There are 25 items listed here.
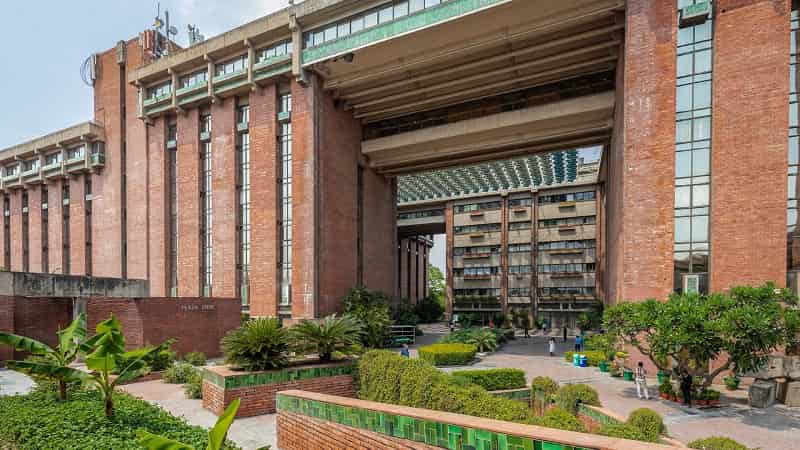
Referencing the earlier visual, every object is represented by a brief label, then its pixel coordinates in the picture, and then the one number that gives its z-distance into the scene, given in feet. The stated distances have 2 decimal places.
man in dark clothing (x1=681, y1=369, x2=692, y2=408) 51.55
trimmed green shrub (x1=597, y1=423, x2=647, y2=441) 24.39
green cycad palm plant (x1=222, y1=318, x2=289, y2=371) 45.01
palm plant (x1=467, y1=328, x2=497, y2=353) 97.66
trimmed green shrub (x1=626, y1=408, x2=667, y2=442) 29.50
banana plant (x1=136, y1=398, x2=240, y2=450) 14.26
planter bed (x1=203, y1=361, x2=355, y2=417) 43.42
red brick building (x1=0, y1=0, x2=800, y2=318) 63.16
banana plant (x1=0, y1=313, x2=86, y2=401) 26.91
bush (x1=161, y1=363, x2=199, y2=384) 62.03
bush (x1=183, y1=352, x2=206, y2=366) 76.05
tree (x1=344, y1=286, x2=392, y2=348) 94.94
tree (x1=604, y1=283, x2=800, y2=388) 45.44
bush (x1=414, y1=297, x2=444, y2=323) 205.77
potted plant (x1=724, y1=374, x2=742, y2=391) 58.80
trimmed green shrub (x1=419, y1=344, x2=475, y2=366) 79.92
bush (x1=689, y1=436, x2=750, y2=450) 25.04
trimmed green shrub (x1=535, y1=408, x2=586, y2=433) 25.65
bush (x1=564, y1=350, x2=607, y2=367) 78.60
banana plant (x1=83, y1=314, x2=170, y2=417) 25.85
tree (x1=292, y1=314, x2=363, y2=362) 48.93
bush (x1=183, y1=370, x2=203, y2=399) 53.01
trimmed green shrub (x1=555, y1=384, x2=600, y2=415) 39.19
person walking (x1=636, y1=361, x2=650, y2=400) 55.06
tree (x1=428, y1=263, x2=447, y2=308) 313.32
